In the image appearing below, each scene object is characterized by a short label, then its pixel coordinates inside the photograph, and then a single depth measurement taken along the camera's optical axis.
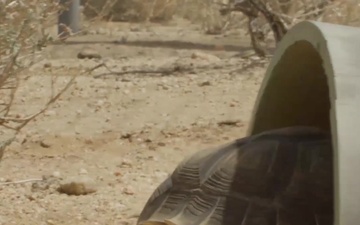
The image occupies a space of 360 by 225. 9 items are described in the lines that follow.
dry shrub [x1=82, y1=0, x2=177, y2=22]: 13.16
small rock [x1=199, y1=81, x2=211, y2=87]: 7.92
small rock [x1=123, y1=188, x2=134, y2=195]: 5.15
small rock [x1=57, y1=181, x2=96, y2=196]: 5.10
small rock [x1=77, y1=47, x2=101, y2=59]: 9.26
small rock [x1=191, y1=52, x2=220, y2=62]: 9.27
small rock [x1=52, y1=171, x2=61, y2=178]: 5.48
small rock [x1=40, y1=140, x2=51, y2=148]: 6.22
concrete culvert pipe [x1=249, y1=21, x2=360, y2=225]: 2.67
